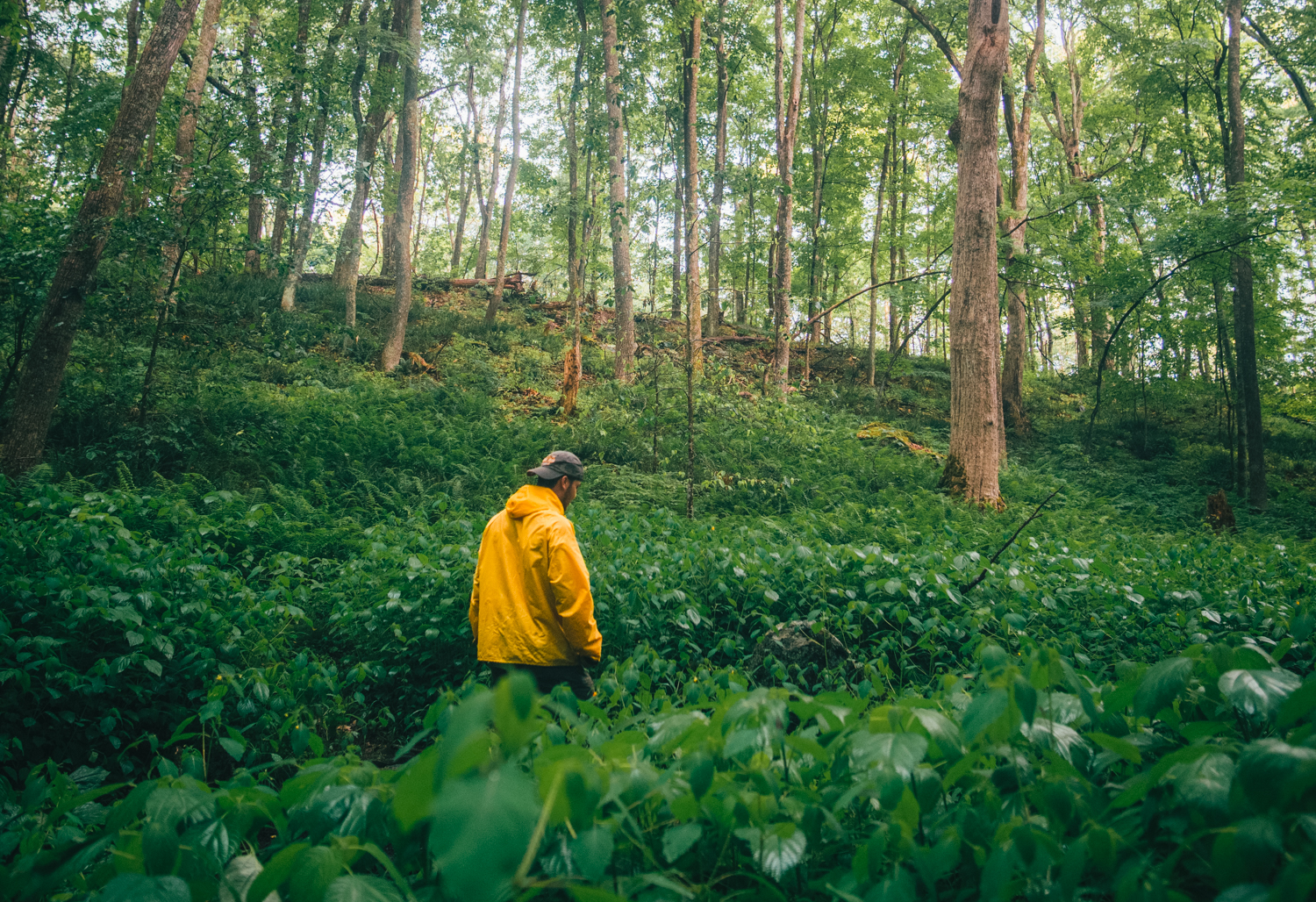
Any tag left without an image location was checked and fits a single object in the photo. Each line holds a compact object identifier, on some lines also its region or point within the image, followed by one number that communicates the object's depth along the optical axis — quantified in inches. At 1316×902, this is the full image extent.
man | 162.6
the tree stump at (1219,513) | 453.7
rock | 177.9
